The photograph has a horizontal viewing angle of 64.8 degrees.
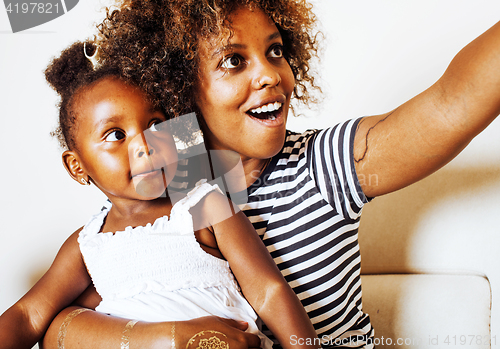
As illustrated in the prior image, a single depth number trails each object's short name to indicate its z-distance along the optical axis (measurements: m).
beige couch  1.13
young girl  0.79
